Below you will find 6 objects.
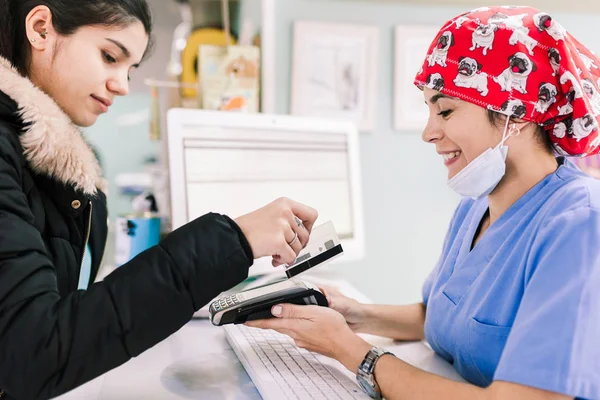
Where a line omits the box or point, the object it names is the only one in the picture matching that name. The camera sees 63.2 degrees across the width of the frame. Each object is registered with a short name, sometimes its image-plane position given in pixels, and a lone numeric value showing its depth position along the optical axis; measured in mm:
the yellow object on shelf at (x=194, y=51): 2285
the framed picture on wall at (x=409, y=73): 1776
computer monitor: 1181
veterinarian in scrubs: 630
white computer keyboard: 723
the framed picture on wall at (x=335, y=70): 1738
